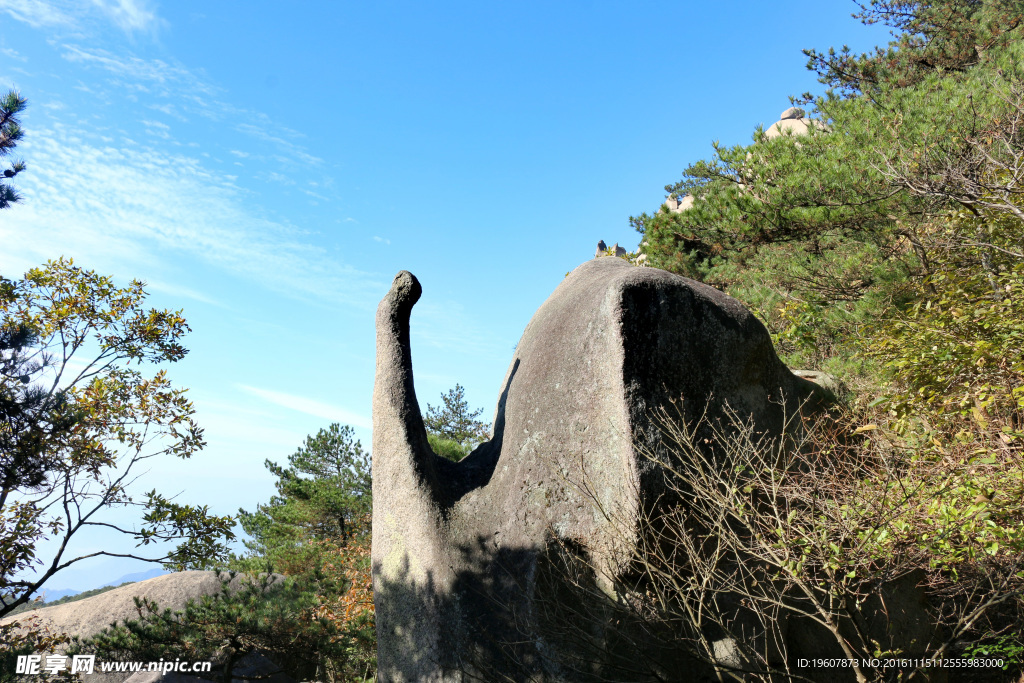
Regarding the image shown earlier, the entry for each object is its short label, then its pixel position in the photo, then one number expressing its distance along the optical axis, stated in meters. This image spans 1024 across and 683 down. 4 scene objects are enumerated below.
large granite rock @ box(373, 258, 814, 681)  5.01
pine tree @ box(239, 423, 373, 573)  14.30
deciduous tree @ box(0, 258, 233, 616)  7.90
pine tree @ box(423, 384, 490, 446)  19.11
